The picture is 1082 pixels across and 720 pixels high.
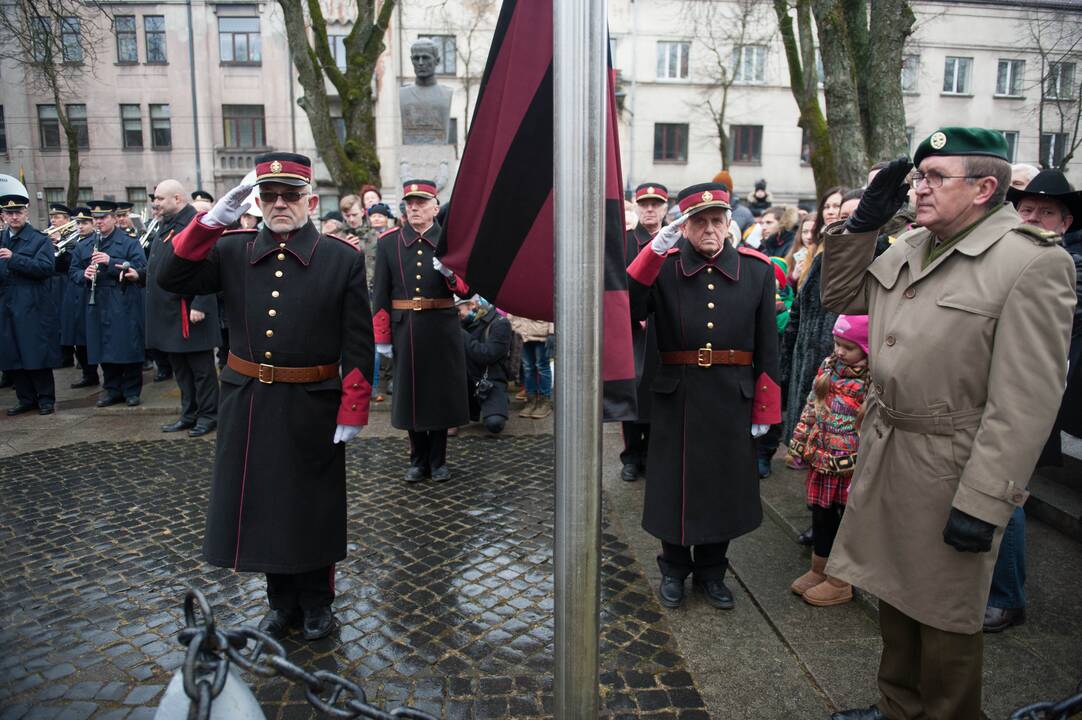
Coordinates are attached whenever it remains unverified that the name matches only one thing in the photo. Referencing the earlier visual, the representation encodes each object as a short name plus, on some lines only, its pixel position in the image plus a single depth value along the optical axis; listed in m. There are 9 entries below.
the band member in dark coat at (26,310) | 8.23
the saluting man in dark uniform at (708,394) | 3.92
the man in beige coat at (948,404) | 2.35
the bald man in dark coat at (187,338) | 7.29
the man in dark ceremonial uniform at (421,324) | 5.95
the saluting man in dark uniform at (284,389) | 3.55
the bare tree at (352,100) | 14.45
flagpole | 1.53
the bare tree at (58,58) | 10.02
